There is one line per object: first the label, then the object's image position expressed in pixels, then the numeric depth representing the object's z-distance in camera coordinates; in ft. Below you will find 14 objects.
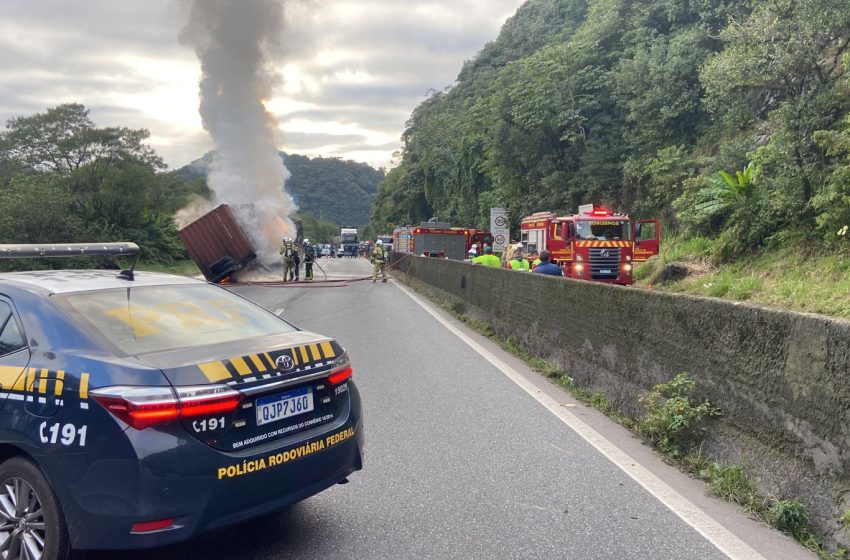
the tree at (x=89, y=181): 130.52
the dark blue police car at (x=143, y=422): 10.18
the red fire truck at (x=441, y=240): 130.21
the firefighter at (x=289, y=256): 87.97
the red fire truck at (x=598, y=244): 63.00
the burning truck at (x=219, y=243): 79.97
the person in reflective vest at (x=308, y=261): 95.30
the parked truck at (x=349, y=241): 278.67
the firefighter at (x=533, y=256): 68.87
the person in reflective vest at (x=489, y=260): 57.67
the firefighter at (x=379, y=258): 94.07
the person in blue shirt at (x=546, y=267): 40.78
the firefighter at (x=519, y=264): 49.86
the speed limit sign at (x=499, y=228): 89.20
